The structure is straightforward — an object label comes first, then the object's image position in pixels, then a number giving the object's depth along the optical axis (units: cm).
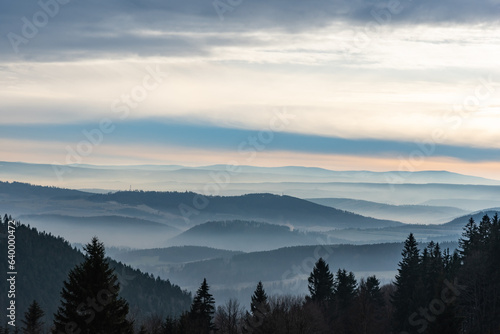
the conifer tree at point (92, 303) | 3469
